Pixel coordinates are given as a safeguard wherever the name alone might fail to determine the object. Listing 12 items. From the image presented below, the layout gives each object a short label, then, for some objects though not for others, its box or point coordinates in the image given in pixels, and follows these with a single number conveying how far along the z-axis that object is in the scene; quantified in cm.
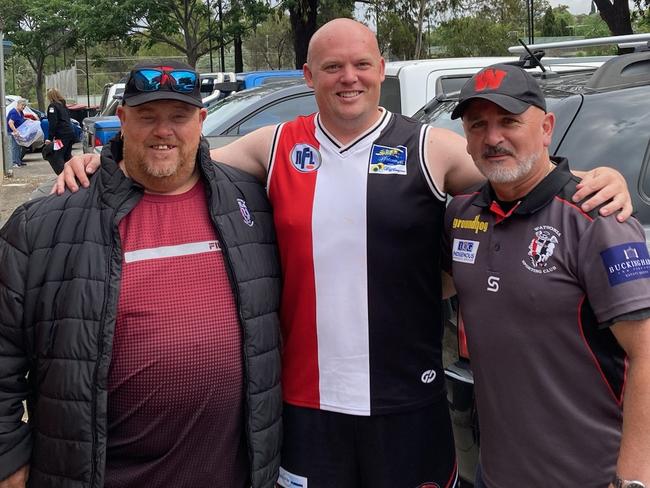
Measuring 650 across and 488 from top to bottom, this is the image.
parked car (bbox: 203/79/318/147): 807
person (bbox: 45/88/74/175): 1619
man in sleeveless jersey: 257
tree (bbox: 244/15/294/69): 3847
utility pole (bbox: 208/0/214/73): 2359
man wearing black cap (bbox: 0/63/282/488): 230
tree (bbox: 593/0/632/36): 1623
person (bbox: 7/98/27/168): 1975
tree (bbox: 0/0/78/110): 3553
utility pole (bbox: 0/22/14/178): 1595
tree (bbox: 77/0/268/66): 2289
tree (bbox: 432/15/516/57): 3631
